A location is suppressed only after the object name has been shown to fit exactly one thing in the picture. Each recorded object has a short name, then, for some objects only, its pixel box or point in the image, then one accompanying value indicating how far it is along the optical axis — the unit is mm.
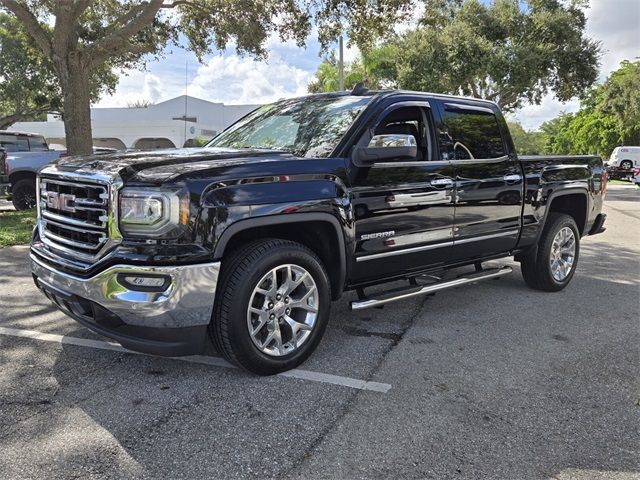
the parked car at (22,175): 11859
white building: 38291
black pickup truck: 3193
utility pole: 22547
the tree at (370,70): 25641
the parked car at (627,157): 35062
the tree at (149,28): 11883
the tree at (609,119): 40125
